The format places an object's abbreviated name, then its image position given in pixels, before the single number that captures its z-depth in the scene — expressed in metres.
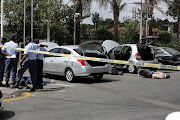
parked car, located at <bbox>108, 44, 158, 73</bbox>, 14.94
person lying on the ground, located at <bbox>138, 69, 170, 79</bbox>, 13.09
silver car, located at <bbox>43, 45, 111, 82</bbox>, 11.15
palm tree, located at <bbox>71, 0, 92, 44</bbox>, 20.94
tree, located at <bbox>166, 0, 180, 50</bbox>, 25.03
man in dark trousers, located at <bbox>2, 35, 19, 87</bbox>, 9.60
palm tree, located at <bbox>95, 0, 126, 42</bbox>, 22.25
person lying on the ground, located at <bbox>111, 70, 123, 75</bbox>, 14.58
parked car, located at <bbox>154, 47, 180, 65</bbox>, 17.53
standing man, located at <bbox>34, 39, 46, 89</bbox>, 9.49
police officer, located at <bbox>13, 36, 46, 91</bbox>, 8.93
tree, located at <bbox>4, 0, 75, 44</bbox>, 21.75
